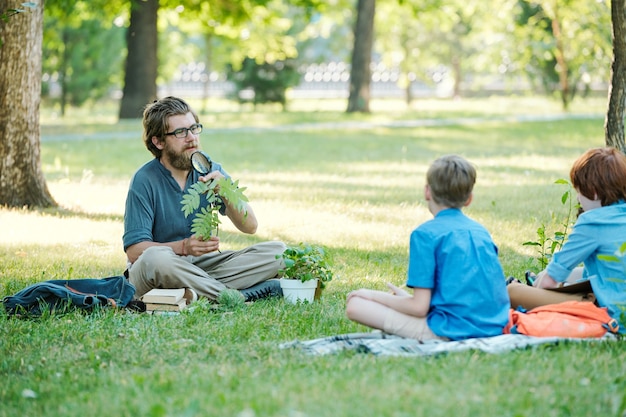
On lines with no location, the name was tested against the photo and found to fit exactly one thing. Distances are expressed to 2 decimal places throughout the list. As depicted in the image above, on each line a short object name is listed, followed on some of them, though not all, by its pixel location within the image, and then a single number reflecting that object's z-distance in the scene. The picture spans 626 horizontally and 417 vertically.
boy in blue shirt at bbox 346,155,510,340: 9.09
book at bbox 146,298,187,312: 11.62
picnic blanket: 9.16
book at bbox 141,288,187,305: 11.63
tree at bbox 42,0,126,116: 57.26
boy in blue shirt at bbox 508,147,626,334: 9.74
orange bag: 9.60
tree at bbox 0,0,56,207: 19.48
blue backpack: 11.43
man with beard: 12.02
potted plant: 12.16
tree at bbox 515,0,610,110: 52.12
